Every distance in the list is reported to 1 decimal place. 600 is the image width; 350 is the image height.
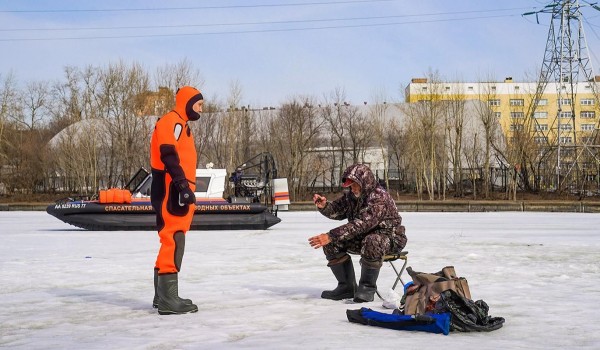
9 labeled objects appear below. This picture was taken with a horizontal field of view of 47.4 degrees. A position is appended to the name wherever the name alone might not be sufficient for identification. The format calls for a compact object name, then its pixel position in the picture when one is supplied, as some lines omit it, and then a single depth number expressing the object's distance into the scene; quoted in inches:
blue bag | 168.1
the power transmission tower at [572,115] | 1219.9
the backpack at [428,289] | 177.9
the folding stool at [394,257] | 216.6
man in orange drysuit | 196.9
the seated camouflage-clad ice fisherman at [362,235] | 215.0
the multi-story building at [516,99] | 1322.8
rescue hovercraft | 572.4
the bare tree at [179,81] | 1443.2
